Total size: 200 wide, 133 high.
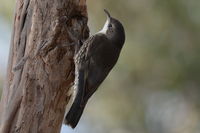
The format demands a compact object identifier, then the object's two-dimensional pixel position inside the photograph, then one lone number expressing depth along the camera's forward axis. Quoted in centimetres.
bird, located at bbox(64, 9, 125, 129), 713
